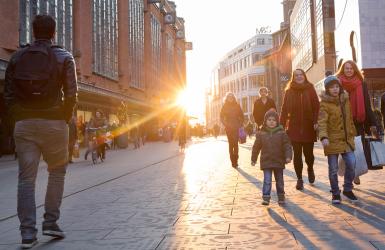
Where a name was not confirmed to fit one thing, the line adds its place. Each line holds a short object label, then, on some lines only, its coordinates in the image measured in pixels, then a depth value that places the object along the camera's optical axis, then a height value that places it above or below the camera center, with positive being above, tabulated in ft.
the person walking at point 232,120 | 37.01 +1.66
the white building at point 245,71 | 315.99 +48.76
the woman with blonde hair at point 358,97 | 21.42 +1.77
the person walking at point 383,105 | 24.89 +1.63
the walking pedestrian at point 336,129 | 19.49 +0.40
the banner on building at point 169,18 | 189.88 +47.83
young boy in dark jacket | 19.35 -0.38
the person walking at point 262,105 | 33.63 +2.43
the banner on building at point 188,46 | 253.73 +49.76
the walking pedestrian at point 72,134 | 47.60 +1.18
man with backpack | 13.51 +1.07
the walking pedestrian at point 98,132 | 49.40 +1.35
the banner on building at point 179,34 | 220.84 +48.29
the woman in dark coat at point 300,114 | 23.48 +1.24
